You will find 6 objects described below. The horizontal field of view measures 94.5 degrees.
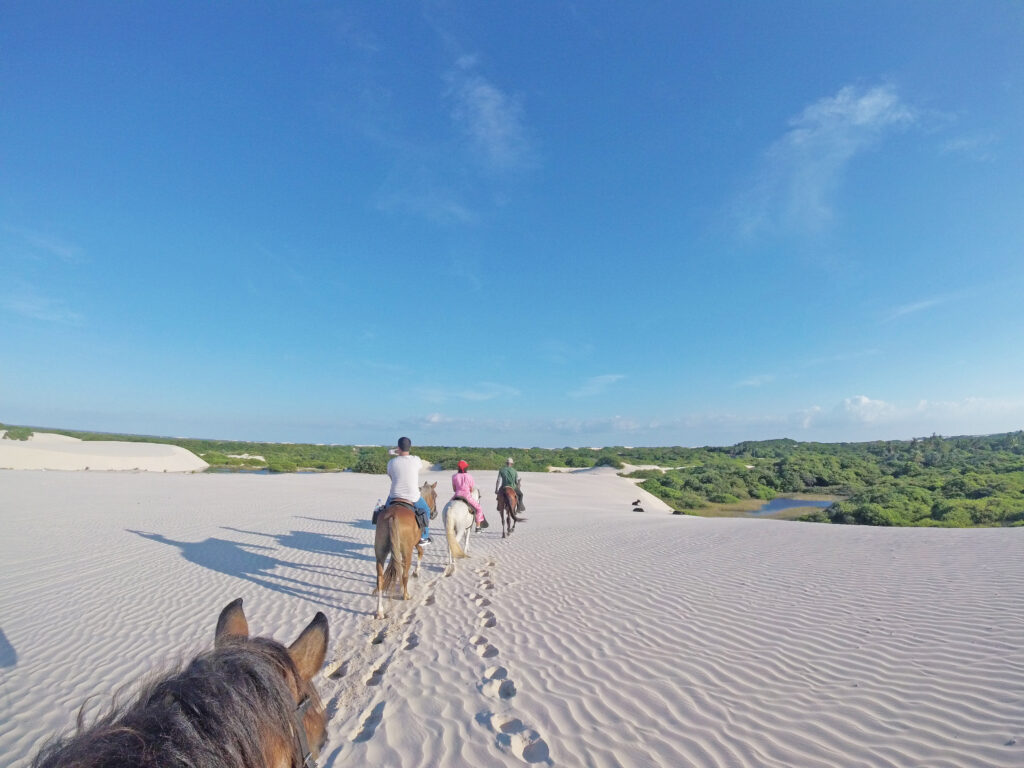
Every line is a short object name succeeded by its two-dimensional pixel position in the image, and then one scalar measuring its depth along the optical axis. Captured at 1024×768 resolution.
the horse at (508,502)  14.20
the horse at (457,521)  10.00
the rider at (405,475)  7.70
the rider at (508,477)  13.98
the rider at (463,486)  10.31
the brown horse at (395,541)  7.16
